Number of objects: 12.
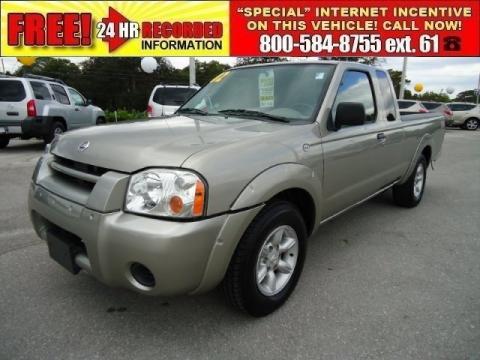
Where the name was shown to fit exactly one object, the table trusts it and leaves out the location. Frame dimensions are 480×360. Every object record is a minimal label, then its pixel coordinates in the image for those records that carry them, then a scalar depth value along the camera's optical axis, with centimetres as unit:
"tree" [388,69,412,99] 4984
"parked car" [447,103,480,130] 2203
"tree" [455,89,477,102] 8105
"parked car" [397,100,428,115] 1747
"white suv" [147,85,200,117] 1034
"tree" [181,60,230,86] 5623
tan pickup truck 201
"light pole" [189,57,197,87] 1744
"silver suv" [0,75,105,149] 959
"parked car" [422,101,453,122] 1969
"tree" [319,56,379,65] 2557
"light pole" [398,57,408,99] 2582
